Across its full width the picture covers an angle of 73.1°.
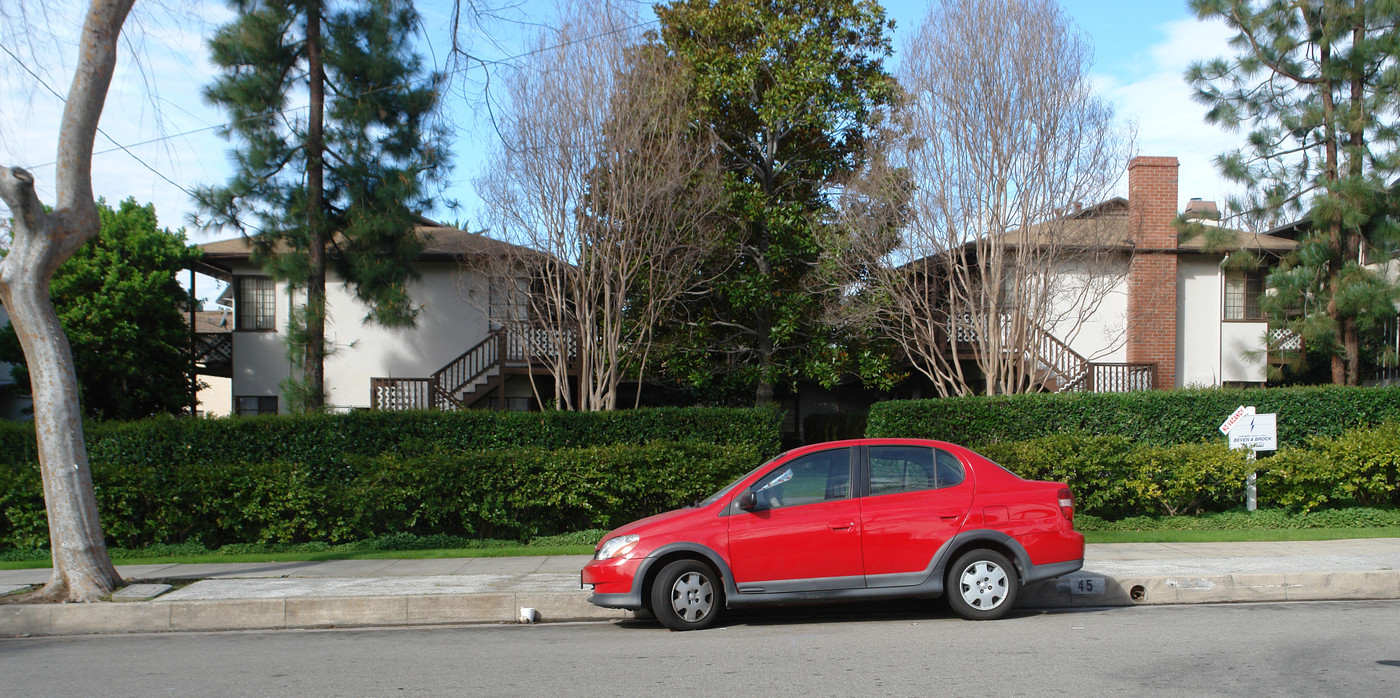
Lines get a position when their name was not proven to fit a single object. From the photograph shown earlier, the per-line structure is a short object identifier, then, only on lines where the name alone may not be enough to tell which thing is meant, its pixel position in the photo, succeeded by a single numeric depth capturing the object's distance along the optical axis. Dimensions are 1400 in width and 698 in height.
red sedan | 7.74
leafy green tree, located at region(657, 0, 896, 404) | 20.11
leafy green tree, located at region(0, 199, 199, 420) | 23.28
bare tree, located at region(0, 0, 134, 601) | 8.98
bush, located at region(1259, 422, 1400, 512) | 13.49
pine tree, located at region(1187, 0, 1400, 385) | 19.16
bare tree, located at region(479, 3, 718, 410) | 16.47
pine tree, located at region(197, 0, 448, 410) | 18.45
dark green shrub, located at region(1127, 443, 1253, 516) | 13.39
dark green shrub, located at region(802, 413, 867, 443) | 23.08
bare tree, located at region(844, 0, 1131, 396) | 16.03
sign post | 14.12
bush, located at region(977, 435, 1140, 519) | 13.30
